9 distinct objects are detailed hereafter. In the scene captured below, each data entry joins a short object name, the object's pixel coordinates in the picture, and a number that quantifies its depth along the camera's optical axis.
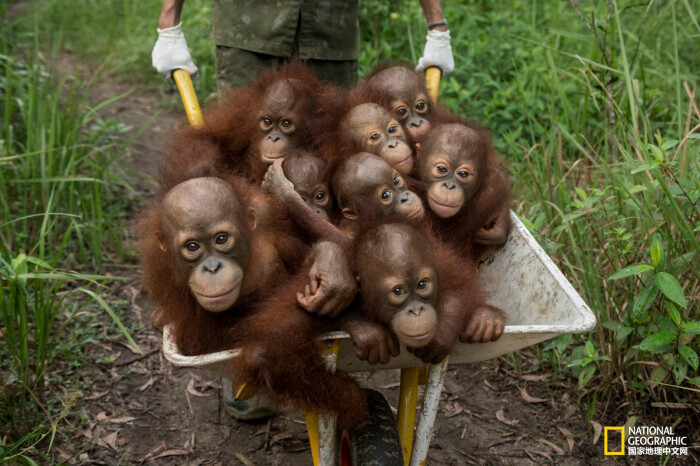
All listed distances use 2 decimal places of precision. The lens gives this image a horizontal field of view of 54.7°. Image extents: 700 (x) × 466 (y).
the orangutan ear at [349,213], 2.25
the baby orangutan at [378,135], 2.41
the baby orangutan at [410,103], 2.60
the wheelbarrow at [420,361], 1.76
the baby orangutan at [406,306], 1.71
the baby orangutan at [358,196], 2.17
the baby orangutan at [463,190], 2.26
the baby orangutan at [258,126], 2.54
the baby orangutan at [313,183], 2.32
